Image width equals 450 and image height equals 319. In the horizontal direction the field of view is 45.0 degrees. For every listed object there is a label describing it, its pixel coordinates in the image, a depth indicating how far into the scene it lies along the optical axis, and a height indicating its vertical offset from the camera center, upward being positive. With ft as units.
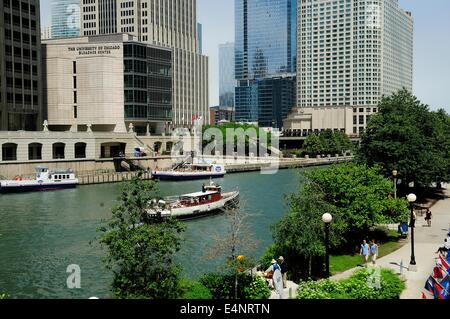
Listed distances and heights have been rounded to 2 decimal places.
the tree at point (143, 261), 75.05 -18.66
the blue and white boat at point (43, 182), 287.28 -29.43
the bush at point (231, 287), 82.69 -24.64
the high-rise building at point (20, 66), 386.73 +46.01
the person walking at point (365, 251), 107.41 -24.66
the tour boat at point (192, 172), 370.12 -30.83
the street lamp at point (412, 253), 99.34 -23.47
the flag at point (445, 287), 75.38 -22.60
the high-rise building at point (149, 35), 654.12 +111.70
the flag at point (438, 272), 79.71 -21.60
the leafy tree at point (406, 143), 190.60 -6.06
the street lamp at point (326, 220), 85.22 -14.53
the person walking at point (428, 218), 146.82 -24.64
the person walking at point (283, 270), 94.56 -25.48
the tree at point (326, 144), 593.01 -18.69
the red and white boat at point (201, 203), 197.98 -28.92
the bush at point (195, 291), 80.43 -24.63
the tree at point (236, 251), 85.35 -21.89
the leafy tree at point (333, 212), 104.78 -18.61
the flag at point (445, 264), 78.62 -20.38
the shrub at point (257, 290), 82.51 -24.94
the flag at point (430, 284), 82.99 -24.58
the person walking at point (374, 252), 106.83 -24.82
